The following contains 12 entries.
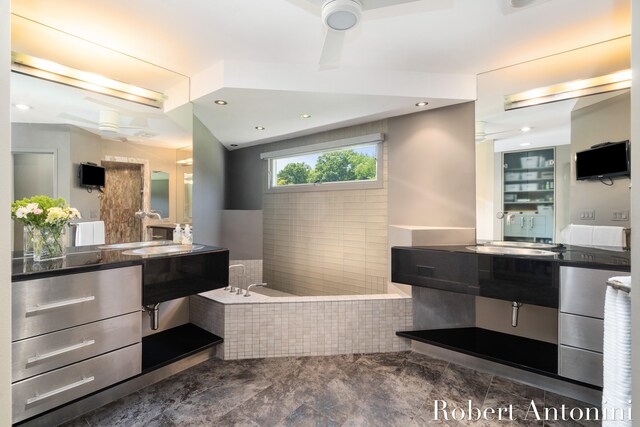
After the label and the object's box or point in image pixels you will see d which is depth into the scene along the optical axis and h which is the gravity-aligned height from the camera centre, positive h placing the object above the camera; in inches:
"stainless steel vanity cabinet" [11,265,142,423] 57.4 -26.3
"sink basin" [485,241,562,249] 94.4 -10.5
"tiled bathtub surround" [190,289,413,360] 98.0 -37.0
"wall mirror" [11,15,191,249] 73.9 +24.4
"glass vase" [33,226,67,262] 71.5 -8.1
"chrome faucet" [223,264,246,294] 107.2 -28.1
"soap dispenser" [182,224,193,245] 108.8 -9.4
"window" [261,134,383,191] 137.4 +22.3
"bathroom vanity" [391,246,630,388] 71.9 -20.7
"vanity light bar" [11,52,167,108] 74.5 +35.5
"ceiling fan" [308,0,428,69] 55.1 +36.1
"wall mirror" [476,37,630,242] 84.4 +20.4
